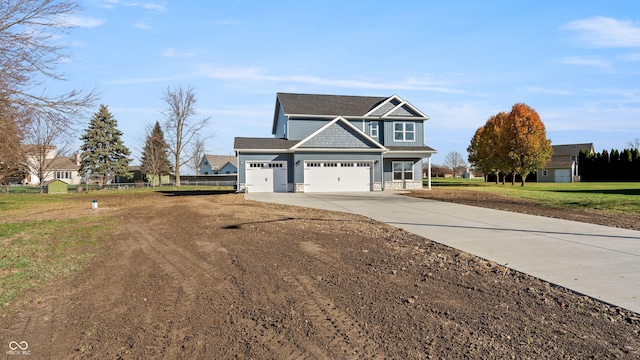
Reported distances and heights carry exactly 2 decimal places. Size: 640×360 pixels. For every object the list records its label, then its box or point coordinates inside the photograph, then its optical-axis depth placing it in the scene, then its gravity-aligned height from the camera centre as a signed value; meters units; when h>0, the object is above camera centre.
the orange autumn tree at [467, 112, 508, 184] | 39.72 +2.63
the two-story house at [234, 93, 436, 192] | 25.33 +1.67
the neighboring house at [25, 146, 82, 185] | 58.58 +1.08
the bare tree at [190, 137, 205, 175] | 57.55 +4.02
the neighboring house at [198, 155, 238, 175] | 71.93 +2.55
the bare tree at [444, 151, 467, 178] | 101.81 +2.76
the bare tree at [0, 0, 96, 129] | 10.06 +3.06
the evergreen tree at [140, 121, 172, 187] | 50.56 +3.04
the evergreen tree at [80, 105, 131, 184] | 43.34 +3.49
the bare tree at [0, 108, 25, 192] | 11.02 +1.59
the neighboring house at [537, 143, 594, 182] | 56.56 +0.73
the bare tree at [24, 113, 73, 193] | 10.54 +1.77
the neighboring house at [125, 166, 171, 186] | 52.08 -0.01
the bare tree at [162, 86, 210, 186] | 47.00 +7.83
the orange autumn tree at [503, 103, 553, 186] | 37.91 +3.11
